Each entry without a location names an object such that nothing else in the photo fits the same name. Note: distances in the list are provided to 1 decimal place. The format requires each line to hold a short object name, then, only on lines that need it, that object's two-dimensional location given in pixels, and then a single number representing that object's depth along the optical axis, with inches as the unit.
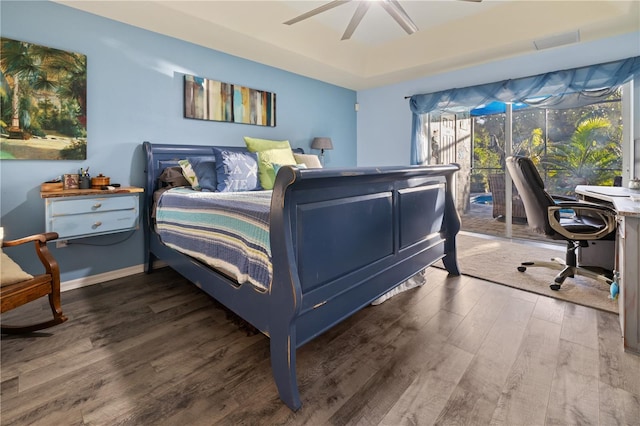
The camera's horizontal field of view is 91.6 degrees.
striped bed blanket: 55.6
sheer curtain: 127.9
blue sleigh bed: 49.5
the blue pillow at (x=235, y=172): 109.3
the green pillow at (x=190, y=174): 109.9
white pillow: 143.3
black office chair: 92.1
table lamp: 174.6
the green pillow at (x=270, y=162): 120.2
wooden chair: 63.1
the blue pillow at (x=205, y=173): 108.3
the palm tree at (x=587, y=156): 152.8
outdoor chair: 177.9
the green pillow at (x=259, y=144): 133.5
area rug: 90.6
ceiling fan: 93.1
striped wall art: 127.0
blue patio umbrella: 165.9
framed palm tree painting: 88.7
